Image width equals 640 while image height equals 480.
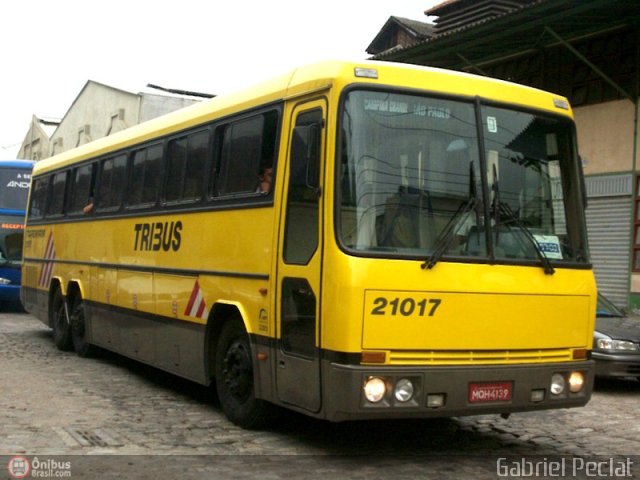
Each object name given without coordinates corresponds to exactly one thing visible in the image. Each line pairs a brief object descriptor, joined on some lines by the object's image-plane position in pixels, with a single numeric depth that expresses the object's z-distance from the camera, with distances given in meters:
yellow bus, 6.66
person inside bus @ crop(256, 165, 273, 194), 7.80
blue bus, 21.56
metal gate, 19.92
